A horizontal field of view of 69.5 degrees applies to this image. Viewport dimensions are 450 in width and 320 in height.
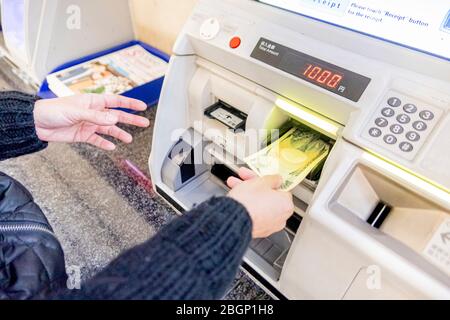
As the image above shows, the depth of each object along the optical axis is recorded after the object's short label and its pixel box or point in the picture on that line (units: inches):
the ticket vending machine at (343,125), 20.0
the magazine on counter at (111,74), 53.6
